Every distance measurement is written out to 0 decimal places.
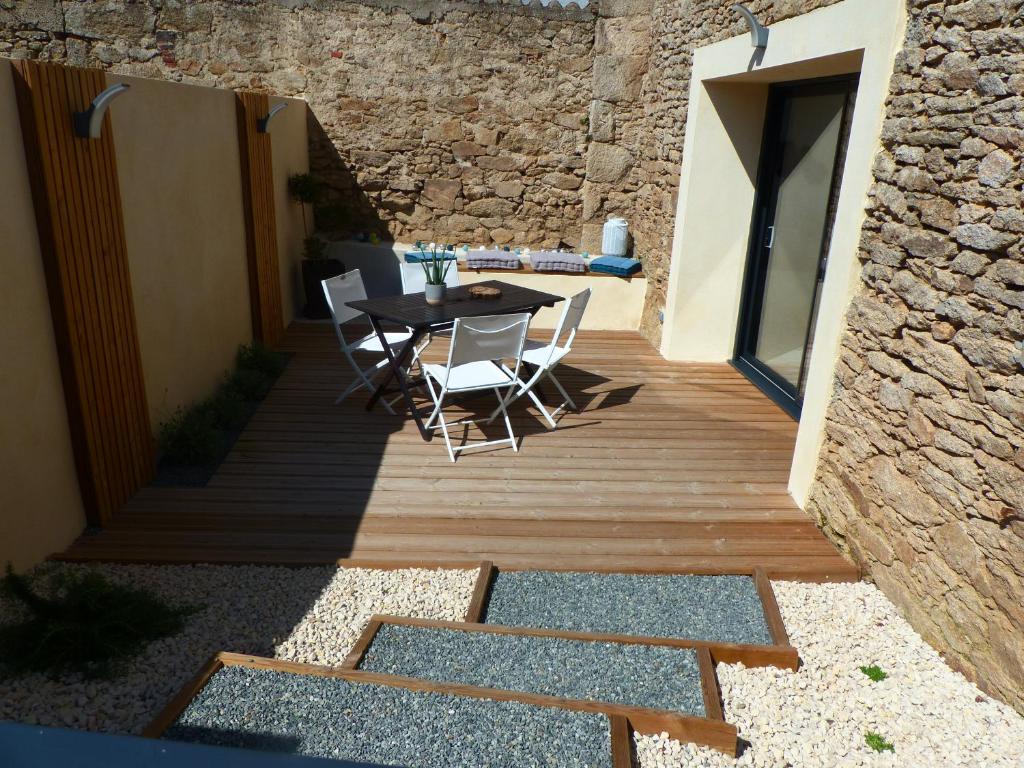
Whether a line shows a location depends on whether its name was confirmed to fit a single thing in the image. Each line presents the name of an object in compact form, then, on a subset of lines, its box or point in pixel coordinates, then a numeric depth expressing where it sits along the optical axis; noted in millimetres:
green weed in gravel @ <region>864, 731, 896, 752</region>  2463
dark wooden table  4832
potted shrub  7312
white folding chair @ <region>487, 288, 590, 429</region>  4930
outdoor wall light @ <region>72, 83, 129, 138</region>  3426
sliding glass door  5234
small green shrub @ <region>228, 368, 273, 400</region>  5430
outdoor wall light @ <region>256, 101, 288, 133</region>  6215
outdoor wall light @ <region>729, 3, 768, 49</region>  4821
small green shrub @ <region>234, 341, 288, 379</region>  5828
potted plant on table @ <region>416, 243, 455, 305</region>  5250
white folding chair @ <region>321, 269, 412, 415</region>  5328
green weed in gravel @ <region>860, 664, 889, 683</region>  2848
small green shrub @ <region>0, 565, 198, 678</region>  2658
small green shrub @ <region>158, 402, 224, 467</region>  4367
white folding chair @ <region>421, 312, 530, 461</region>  4492
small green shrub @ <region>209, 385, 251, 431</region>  4895
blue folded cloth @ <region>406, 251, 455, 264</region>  7613
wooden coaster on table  5484
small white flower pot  5250
